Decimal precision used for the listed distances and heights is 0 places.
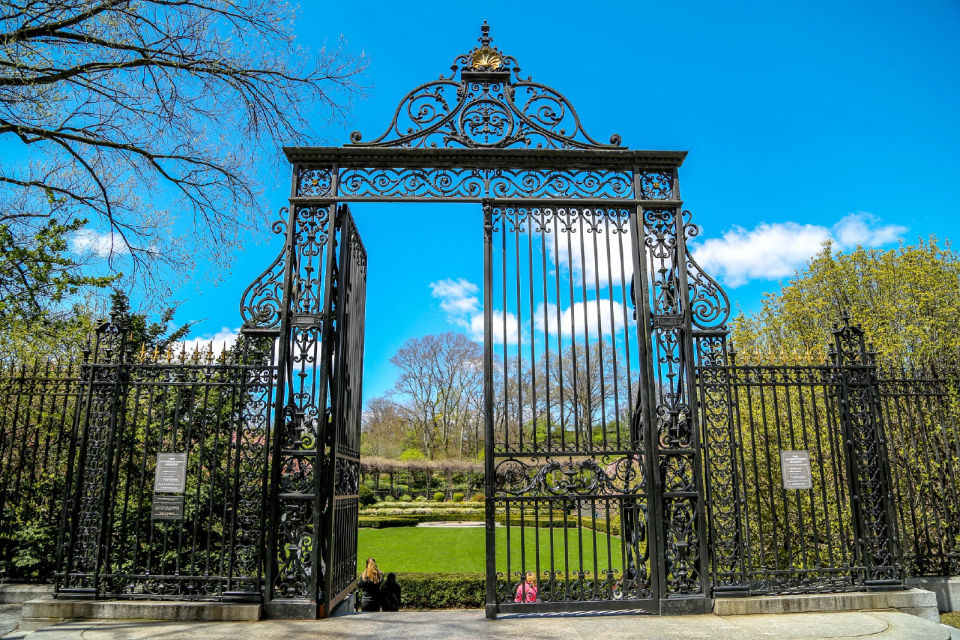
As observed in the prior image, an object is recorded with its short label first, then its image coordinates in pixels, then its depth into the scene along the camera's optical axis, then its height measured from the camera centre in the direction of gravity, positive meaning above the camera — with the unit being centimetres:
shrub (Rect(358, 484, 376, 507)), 3014 -144
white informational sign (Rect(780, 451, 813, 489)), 612 -4
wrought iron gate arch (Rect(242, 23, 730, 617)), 588 +129
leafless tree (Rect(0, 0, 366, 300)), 627 +432
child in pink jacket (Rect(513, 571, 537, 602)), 605 -165
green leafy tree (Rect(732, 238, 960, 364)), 1630 +441
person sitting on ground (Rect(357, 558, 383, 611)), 937 -178
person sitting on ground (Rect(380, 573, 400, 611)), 953 -191
